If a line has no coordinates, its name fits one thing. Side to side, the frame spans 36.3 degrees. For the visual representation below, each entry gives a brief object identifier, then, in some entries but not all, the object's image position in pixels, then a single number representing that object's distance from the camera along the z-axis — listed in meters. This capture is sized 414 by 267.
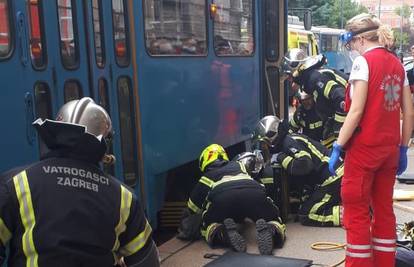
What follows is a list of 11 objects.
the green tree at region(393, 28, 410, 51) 75.38
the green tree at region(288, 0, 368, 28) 46.85
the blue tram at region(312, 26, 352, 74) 28.28
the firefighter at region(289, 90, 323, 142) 7.29
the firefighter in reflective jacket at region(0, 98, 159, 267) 2.17
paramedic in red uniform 3.90
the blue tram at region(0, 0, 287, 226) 3.57
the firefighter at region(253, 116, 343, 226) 5.74
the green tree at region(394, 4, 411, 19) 85.71
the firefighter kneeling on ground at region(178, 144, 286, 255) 4.98
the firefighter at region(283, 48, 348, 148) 6.54
